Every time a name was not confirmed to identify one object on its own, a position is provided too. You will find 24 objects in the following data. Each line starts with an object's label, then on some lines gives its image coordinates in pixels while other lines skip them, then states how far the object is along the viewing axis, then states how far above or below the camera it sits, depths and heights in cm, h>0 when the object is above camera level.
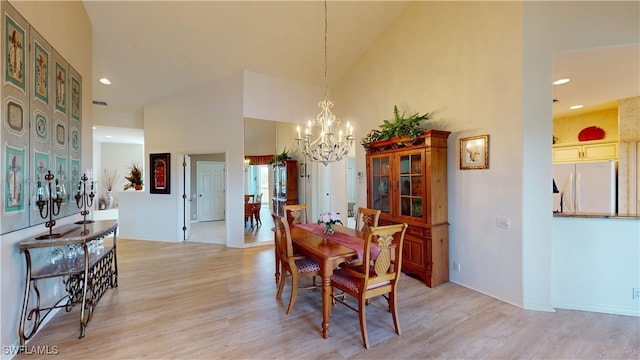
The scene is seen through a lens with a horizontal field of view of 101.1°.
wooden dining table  233 -69
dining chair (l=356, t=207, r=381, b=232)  328 -50
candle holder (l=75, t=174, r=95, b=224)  304 -21
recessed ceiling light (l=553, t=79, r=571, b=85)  350 +131
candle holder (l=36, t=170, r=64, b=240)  236 -18
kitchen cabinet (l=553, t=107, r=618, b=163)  466 +79
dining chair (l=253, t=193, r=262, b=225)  722 -82
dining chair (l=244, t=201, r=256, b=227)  701 -79
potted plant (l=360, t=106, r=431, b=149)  362 +76
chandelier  309 +44
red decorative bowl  477 +83
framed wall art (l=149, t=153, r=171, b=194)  599 +18
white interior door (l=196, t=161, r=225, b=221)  839 -31
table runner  252 -64
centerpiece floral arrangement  303 -46
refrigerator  403 -13
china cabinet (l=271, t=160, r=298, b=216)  740 -5
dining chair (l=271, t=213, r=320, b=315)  274 -91
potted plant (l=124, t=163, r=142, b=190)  651 +5
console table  223 -82
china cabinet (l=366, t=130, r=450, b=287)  349 -29
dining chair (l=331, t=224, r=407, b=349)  224 -87
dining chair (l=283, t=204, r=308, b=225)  380 -48
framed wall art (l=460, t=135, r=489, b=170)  323 +34
